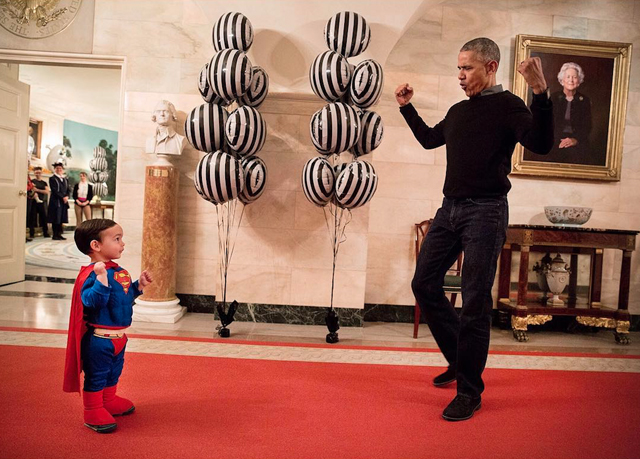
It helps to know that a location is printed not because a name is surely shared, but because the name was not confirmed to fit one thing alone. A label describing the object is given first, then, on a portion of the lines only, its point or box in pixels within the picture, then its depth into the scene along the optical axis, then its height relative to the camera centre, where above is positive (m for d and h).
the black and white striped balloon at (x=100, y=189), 13.93 +0.16
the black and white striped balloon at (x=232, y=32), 3.52 +1.17
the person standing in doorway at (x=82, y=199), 10.94 -0.10
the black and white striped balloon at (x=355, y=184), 3.45 +0.18
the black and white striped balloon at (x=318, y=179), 3.48 +0.20
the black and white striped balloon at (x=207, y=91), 3.49 +0.76
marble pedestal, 4.14 -0.33
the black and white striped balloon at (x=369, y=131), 3.56 +0.56
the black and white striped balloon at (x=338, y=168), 3.53 +0.29
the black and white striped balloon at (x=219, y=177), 3.41 +0.17
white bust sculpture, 4.13 +0.51
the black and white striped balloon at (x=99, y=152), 14.45 +1.20
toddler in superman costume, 1.90 -0.47
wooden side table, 4.08 -0.43
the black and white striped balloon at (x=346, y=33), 3.49 +1.20
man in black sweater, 2.20 +0.13
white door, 5.07 +0.15
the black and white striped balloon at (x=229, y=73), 3.36 +0.84
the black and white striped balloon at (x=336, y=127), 3.36 +0.54
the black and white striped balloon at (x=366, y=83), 3.40 +0.85
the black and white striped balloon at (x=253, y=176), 3.57 +0.20
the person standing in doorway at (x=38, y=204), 10.88 -0.26
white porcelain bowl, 4.27 +0.08
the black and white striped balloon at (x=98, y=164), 14.10 +0.85
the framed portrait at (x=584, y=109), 4.66 +1.05
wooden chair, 3.82 -0.44
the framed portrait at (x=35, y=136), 12.59 +1.35
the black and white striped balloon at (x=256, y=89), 3.57 +0.81
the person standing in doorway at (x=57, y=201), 11.01 -0.17
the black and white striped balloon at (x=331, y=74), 3.39 +0.89
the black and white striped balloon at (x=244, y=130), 3.40 +0.49
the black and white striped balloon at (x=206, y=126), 3.43 +0.50
